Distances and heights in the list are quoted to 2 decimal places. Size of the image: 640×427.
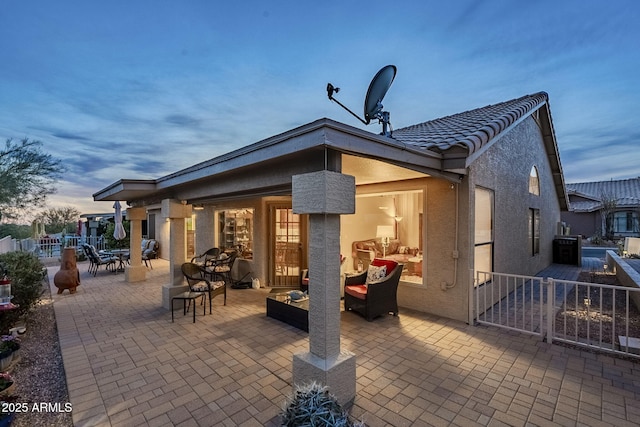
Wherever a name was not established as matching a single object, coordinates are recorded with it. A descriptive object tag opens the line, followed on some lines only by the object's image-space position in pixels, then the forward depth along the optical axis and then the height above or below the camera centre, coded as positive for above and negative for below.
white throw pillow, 5.84 -1.23
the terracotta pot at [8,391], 2.85 -1.78
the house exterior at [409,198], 3.29 +0.36
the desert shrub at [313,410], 1.98 -1.40
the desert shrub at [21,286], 4.69 -1.27
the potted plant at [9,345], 3.66 -1.68
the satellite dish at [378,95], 4.15 +1.73
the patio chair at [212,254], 8.85 -1.24
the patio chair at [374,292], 5.32 -1.50
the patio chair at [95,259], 10.06 -1.65
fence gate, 4.88 -1.93
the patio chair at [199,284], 5.88 -1.49
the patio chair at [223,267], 7.54 -1.45
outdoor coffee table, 4.95 -1.74
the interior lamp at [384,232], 8.40 -0.53
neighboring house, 19.48 +0.04
